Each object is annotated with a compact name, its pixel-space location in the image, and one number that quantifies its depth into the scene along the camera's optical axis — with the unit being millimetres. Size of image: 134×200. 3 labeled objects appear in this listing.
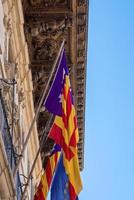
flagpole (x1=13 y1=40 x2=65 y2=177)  11653
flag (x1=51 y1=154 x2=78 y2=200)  11852
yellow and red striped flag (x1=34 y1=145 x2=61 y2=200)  12977
